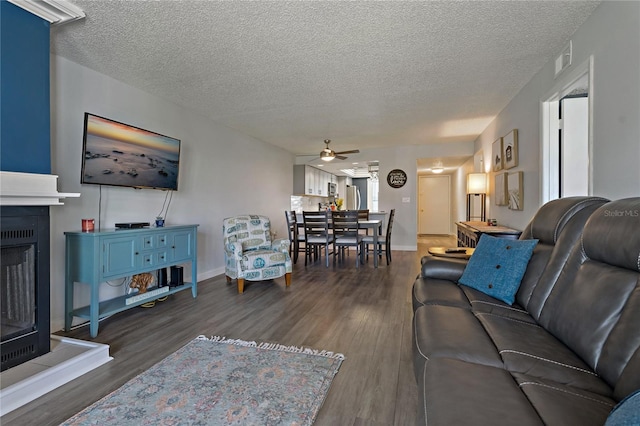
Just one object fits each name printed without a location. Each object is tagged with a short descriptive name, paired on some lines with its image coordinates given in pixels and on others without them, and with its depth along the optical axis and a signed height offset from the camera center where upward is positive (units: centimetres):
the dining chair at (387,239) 532 -54
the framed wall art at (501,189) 409 +29
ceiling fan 559 +102
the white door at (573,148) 293 +60
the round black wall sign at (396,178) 711 +74
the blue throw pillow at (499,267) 194 -39
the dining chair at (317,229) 530 -35
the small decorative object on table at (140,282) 314 -76
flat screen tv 280 +55
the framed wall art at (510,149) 374 +78
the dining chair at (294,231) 578 -42
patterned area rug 151 -103
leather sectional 88 -55
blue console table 250 -45
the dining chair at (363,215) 585 -10
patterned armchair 371 -55
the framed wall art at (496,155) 433 +82
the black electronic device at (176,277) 343 -76
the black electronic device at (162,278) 339 -77
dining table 517 -30
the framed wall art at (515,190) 356 +25
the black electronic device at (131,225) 306 -16
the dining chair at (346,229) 514 -34
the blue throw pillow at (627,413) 56 -39
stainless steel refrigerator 1134 +40
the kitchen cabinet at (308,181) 781 +78
